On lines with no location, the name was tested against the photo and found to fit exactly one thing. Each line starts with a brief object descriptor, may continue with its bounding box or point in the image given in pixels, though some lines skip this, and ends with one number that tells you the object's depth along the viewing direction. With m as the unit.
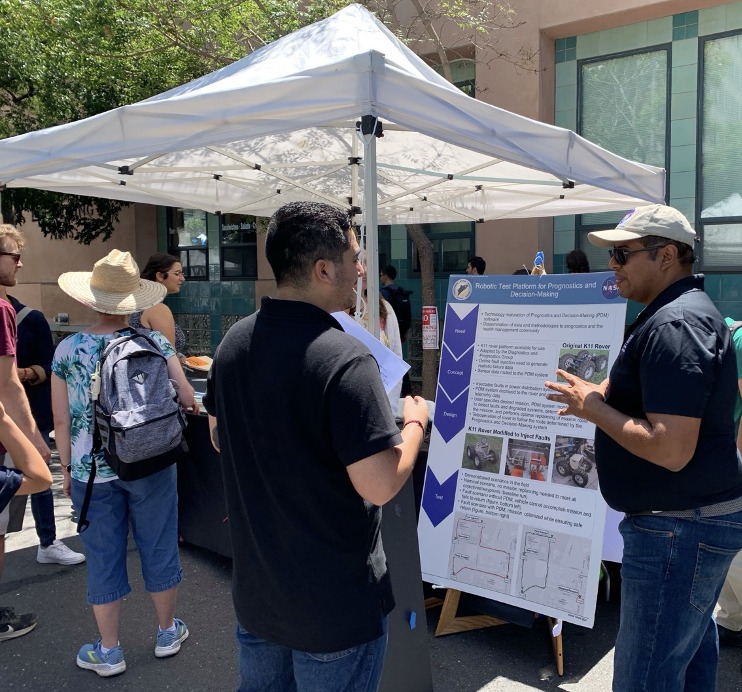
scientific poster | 3.25
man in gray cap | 1.95
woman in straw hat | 3.12
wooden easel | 3.58
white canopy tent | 2.91
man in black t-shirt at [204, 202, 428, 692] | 1.63
